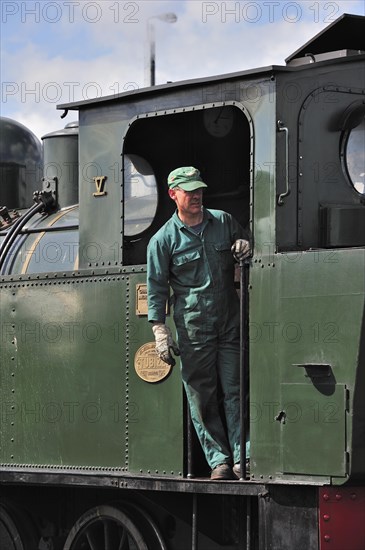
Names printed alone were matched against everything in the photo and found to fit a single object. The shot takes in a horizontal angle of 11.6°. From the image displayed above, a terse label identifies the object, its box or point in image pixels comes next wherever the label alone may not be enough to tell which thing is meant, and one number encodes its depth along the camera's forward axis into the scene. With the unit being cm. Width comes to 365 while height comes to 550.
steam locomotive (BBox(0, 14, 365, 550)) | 1020
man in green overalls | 1092
